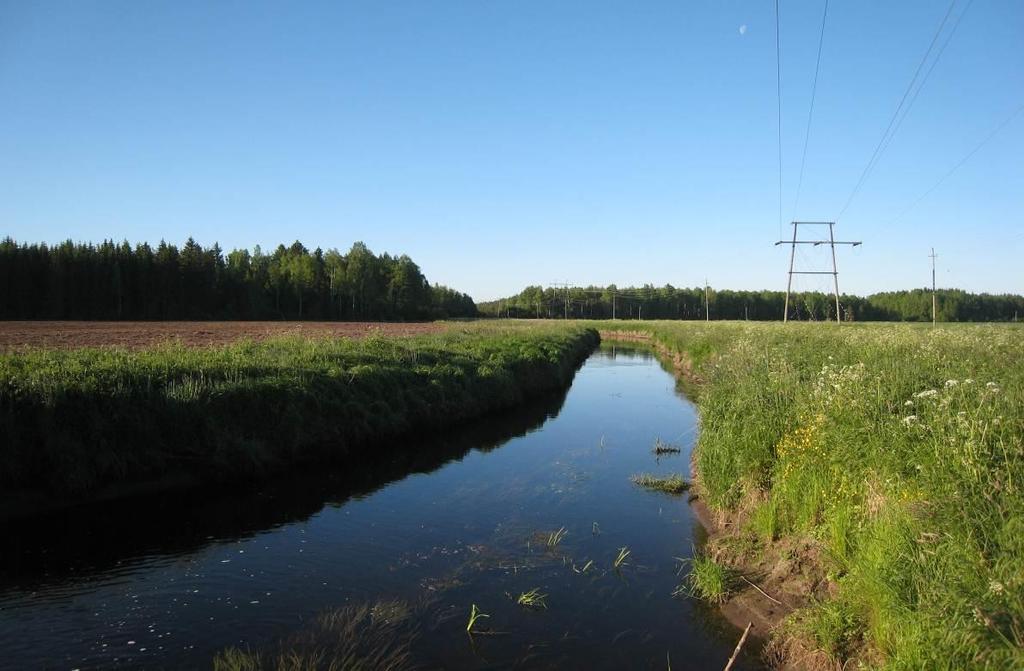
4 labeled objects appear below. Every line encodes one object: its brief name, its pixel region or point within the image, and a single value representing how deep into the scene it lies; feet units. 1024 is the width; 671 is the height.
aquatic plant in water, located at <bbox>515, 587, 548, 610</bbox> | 24.82
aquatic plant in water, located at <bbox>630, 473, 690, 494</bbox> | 40.98
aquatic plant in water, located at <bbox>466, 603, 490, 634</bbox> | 22.57
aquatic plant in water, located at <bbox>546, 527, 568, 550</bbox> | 31.48
